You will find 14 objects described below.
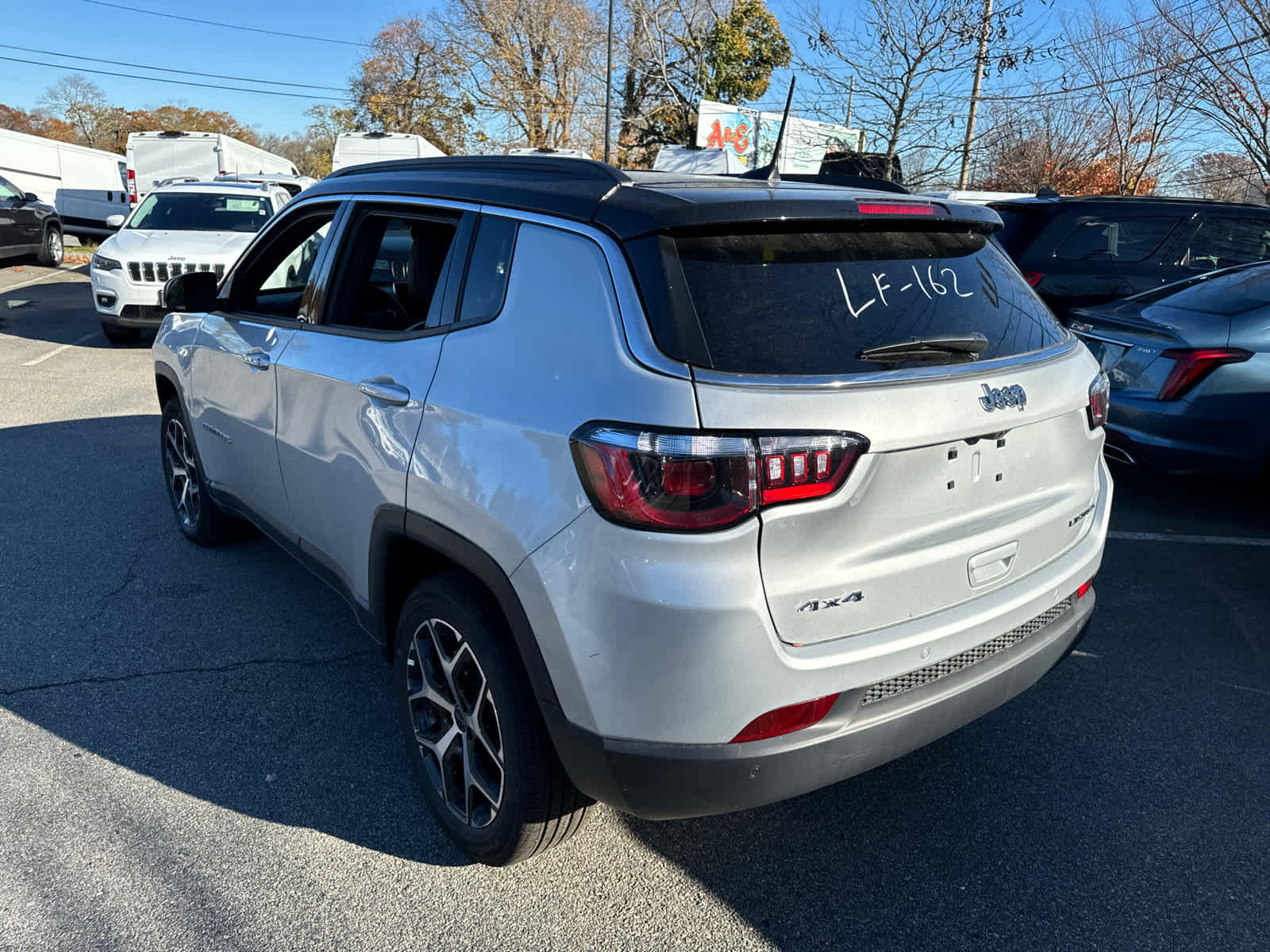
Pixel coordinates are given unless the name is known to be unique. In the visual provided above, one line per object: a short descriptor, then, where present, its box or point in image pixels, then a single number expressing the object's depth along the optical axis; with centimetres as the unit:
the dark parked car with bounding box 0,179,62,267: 1673
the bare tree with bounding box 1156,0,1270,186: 1505
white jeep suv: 1031
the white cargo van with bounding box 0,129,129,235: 2464
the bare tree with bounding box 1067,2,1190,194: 1658
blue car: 502
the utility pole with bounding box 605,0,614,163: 2800
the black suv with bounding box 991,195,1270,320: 748
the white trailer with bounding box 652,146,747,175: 1817
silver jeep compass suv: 198
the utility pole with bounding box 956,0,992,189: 1544
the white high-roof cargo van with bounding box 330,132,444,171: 1944
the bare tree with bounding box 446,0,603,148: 3728
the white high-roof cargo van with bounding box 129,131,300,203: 2014
